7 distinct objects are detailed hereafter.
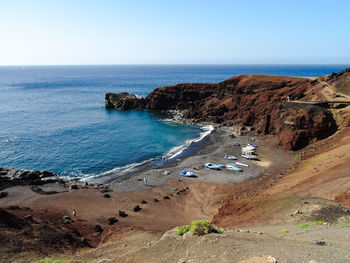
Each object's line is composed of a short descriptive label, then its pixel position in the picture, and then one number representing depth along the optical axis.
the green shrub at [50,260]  15.55
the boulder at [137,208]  29.81
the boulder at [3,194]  34.09
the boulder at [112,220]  26.43
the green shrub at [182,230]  17.28
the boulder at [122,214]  28.22
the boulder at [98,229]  24.70
